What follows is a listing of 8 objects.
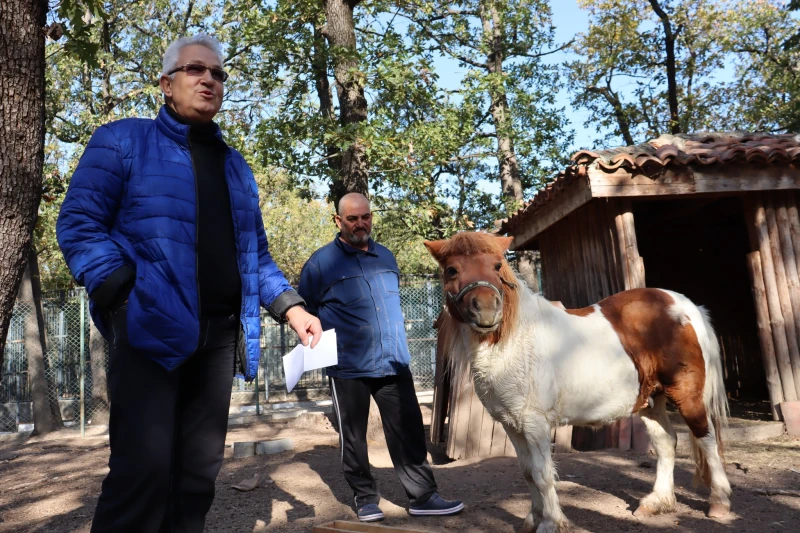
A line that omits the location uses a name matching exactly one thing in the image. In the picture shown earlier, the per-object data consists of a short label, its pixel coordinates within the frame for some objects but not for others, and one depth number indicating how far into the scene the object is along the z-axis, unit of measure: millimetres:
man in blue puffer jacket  2209
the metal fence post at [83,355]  11173
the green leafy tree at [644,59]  23656
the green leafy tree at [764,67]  25203
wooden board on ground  3424
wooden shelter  6910
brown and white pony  3705
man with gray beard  4598
